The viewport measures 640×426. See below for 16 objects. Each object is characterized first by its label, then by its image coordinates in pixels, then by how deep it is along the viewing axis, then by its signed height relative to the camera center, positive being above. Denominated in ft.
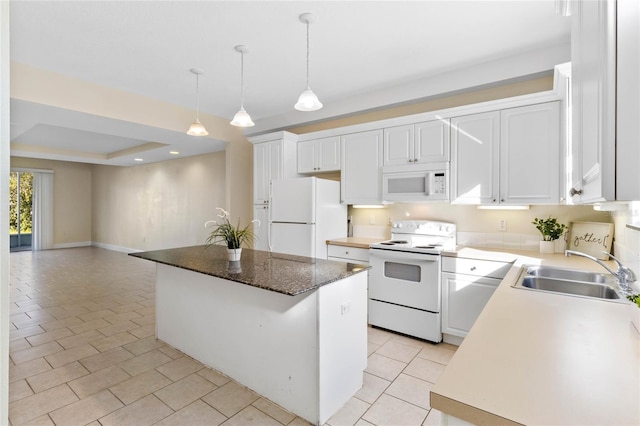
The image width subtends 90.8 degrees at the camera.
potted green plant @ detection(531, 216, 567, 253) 9.43 -0.60
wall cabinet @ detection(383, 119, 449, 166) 10.65 +2.41
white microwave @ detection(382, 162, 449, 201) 10.59 +1.03
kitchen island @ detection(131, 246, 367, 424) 6.46 -2.68
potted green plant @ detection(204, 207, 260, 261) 8.34 -0.81
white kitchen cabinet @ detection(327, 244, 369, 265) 11.67 -1.63
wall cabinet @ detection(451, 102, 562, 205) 8.96 +1.69
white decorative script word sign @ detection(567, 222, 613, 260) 8.20 -0.70
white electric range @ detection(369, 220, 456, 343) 9.93 -2.29
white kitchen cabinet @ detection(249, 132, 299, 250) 14.21 +2.01
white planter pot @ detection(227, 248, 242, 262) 8.39 -1.16
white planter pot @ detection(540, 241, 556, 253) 9.49 -1.05
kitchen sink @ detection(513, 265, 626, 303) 6.02 -1.44
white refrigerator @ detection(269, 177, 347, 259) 12.17 -0.20
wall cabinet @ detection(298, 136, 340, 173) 13.25 +2.43
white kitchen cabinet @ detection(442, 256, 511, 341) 9.07 -2.29
